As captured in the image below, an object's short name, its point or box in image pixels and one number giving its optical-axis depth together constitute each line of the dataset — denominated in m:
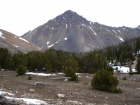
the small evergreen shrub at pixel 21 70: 39.75
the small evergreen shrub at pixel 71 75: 32.59
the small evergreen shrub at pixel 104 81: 20.95
